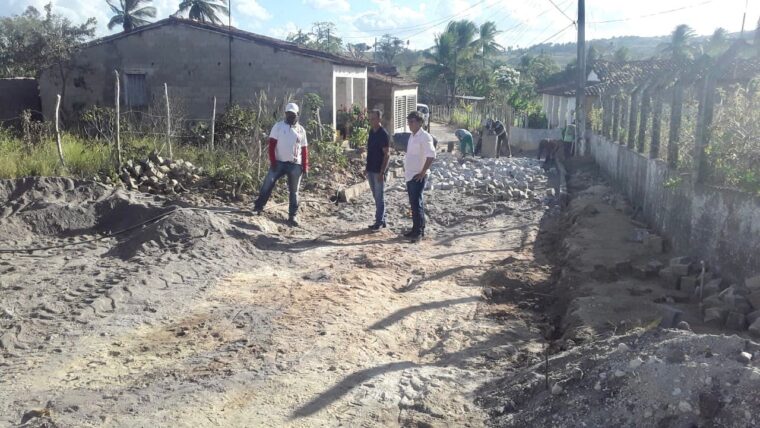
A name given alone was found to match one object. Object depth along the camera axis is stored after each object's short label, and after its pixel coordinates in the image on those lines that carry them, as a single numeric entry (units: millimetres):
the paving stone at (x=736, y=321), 5520
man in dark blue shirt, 9930
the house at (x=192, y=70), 20047
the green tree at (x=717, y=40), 38156
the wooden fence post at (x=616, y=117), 15539
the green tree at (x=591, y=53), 55638
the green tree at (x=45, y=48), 20516
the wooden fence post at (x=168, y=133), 12082
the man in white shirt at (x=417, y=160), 9398
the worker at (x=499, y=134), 23750
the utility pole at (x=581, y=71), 23500
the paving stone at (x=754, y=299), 5633
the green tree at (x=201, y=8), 44619
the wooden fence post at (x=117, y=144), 11077
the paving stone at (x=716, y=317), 5668
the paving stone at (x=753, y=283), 5758
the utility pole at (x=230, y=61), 20292
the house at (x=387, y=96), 26438
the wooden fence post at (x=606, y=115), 17419
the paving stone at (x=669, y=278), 7004
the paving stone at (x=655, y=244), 8596
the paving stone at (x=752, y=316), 5414
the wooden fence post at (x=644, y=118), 11664
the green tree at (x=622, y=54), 58906
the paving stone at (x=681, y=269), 7008
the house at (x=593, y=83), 31016
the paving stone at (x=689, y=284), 6742
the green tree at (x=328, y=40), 55650
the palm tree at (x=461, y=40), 50062
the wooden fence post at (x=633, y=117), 12957
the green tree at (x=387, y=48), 90312
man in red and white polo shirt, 9680
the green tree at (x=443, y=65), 49906
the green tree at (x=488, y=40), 55688
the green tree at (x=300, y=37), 53000
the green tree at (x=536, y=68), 60422
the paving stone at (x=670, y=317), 5414
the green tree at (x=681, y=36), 55469
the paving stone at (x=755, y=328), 5145
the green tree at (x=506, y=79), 47656
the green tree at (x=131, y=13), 43156
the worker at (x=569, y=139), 23642
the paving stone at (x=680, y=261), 7253
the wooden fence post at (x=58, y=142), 10473
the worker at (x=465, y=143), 22766
